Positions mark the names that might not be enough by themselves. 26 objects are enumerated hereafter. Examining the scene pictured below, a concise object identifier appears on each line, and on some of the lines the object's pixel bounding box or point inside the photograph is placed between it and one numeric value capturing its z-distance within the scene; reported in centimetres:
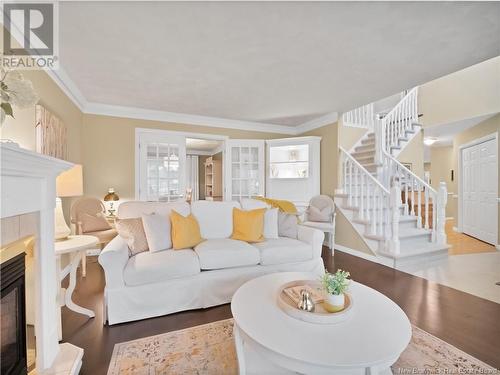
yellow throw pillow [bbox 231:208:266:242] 278
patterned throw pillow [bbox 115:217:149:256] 231
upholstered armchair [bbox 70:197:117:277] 320
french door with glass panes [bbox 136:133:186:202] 430
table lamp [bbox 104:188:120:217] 389
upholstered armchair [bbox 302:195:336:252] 404
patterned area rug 148
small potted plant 139
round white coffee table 106
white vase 139
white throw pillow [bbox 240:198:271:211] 311
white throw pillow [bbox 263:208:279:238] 298
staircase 349
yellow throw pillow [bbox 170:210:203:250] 244
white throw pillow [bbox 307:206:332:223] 416
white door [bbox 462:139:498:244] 463
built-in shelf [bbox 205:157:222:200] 677
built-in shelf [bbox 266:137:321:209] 475
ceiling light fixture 620
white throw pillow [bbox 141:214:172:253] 235
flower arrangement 119
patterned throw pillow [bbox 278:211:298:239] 305
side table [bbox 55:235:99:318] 194
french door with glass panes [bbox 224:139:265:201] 500
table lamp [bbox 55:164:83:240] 217
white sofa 198
